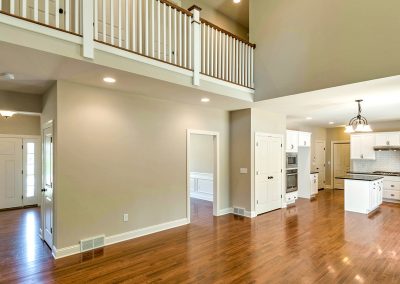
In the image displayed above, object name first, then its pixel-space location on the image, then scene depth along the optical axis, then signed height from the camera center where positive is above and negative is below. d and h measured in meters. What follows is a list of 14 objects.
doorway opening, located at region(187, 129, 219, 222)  7.61 -0.84
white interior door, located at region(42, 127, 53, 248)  4.02 -0.64
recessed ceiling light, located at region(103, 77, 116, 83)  3.68 +1.01
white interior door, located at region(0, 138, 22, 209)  6.66 -0.67
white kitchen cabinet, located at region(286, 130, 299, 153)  7.36 +0.15
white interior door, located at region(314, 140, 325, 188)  10.19 -0.61
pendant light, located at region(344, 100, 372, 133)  5.15 +0.41
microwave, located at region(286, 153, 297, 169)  7.24 -0.42
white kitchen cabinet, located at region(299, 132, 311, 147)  8.09 +0.23
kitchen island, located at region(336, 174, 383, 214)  6.29 -1.23
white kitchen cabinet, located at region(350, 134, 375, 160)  8.59 -0.05
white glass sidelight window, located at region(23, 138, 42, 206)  7.03 -0.65
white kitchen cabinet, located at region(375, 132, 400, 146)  8.02 +0.21
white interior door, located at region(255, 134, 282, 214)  6.12 -0.68
